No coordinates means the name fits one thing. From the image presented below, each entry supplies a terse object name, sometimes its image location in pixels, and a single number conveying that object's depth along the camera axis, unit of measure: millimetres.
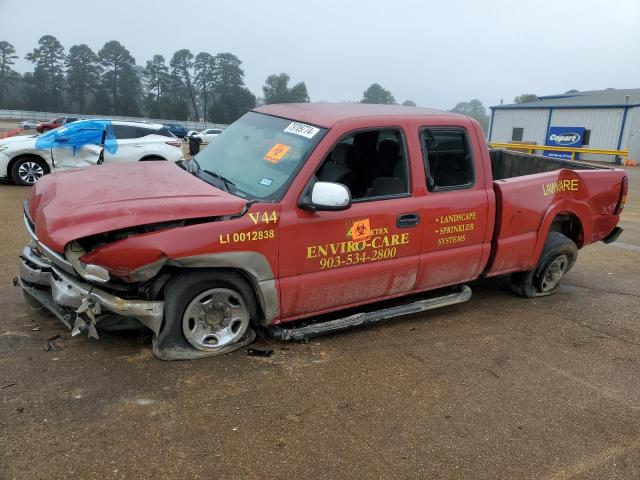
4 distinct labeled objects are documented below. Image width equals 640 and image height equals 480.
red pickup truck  3326
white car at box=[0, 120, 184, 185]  10750
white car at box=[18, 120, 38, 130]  43000
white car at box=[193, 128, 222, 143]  43269
